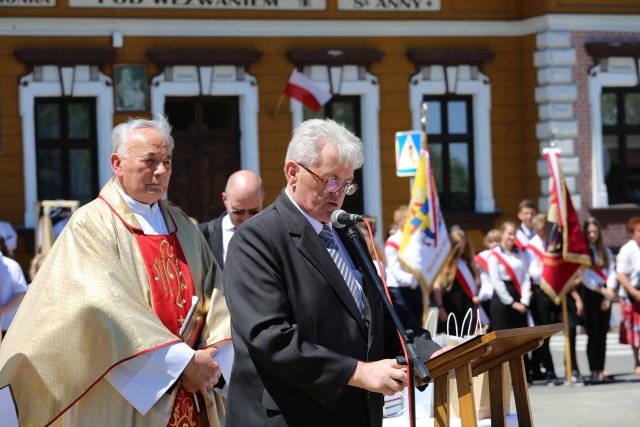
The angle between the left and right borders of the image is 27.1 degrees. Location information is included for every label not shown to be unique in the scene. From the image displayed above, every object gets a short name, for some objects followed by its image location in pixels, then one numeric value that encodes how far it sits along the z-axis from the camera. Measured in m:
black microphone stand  4.29
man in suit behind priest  7.66
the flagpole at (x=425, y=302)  13.39
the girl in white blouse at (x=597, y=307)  13.81
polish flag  19.75
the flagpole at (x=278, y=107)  20.60
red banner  13.70
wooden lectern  4.93
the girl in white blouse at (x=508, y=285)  13.56
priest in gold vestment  5.58
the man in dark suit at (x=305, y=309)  4.53
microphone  4.57
